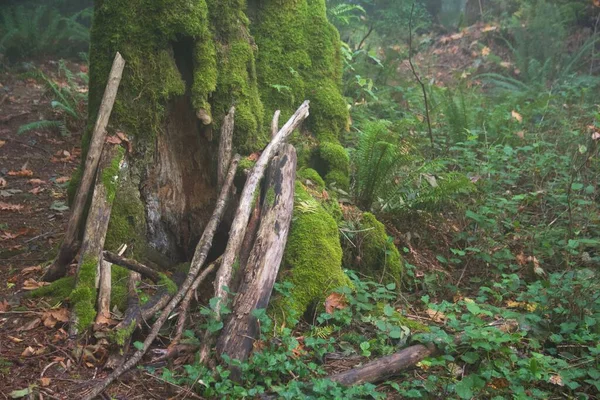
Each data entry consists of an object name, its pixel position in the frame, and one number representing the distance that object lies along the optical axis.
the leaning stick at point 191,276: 3.26
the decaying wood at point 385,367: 3.32
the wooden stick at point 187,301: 3.71
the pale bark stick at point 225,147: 4.72
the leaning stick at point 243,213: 3.84
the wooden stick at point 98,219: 4.02
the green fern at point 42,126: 7.08
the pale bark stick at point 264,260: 3.47
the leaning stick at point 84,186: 4.26
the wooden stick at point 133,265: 4.07
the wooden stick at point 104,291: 3.77
